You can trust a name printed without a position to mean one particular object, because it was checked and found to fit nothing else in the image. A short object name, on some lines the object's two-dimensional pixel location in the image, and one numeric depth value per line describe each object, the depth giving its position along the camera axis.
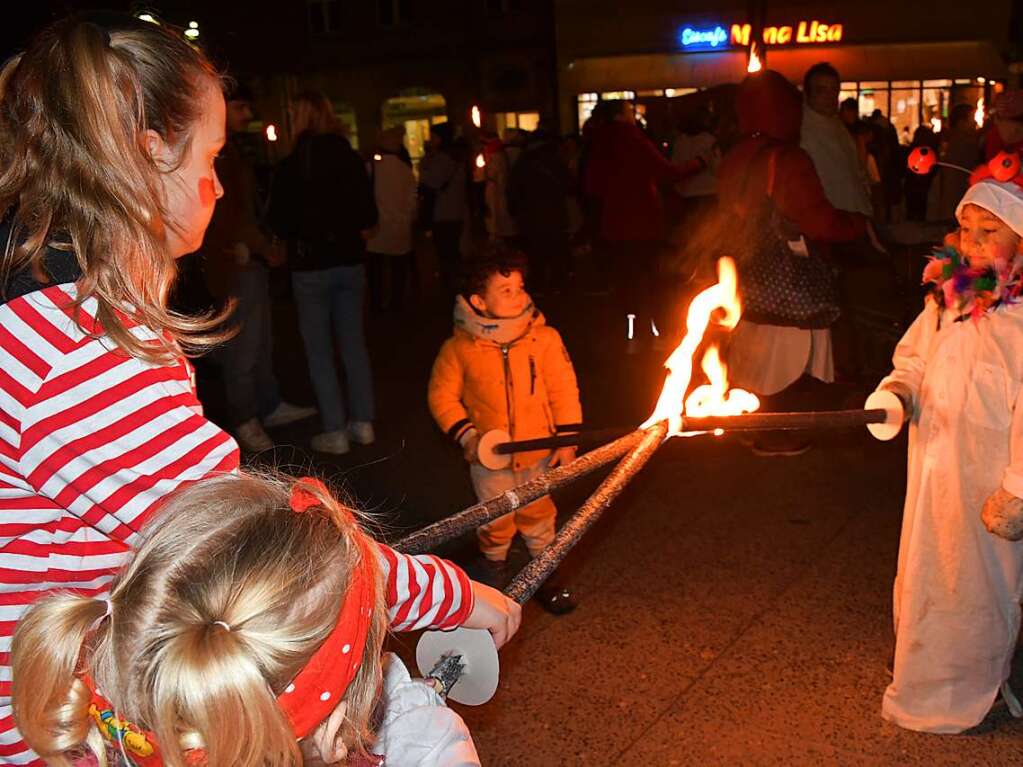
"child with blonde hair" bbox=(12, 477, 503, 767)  1.33
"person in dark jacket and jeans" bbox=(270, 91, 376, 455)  6.51
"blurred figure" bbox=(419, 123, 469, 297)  12.88
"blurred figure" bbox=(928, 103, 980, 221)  11.24
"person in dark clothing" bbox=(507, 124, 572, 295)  11.41
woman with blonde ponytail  1.40
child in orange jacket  4.48
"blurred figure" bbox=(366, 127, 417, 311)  11.48
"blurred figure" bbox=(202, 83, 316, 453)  6.50
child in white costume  3.23
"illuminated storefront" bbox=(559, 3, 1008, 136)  25.62
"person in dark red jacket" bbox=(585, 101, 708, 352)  8.85
